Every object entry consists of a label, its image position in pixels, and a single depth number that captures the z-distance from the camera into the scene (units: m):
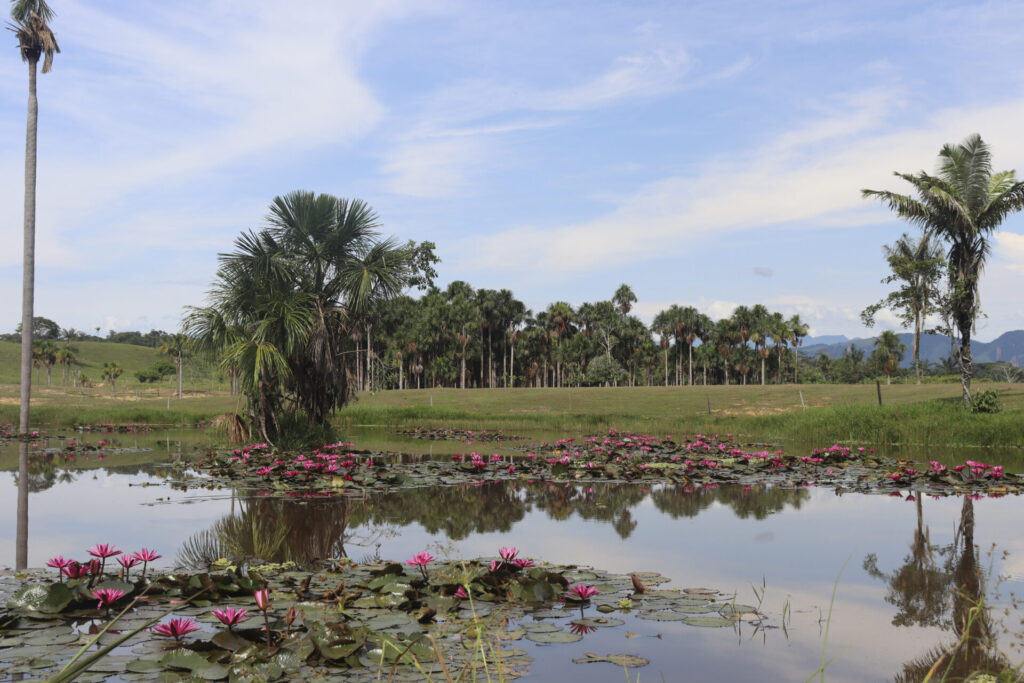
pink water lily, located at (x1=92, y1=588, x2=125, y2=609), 5.69
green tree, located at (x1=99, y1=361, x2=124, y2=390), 104.31
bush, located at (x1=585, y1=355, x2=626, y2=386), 88.94
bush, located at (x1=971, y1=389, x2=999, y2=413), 24.53
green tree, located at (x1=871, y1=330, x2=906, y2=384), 83.81
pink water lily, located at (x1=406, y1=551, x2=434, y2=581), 6.37
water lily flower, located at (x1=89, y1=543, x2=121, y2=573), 6.16
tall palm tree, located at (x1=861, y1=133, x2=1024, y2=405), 26.00
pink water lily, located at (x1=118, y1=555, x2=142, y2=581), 6.32
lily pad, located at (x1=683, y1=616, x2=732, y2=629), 5.73
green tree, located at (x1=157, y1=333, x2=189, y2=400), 92.08
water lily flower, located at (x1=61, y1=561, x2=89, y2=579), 6.24
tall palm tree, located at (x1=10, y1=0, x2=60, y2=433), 27.06
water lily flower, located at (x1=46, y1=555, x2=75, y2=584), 6.00
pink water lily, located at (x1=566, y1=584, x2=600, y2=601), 6.20
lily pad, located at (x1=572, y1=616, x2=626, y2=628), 5.74
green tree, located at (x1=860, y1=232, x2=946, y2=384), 39.31
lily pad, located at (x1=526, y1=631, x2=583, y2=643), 5.32
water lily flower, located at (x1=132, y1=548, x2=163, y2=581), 6.32
